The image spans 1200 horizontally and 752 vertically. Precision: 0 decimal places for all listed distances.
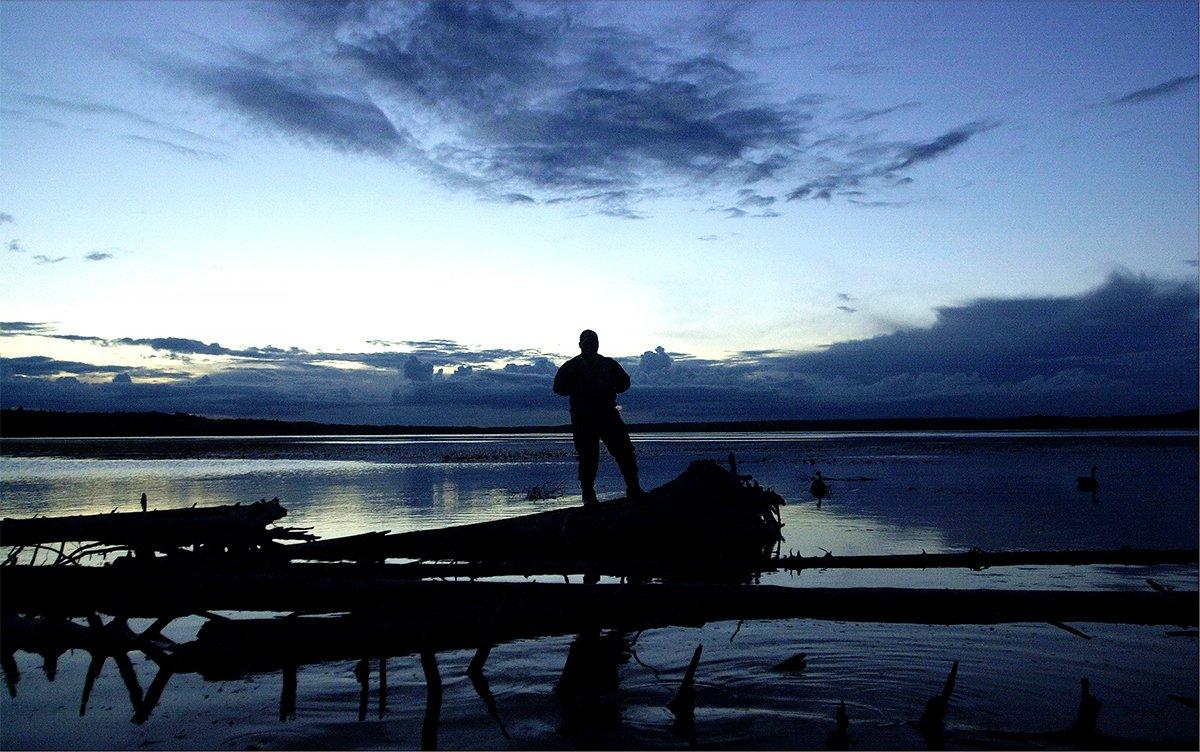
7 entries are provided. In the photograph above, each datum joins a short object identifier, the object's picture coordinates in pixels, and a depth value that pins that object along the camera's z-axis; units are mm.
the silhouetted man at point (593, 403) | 11594
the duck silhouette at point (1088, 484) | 29402
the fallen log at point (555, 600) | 5320
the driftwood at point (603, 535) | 9148
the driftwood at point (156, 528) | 8922
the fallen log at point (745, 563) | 7777
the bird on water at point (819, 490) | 29114
